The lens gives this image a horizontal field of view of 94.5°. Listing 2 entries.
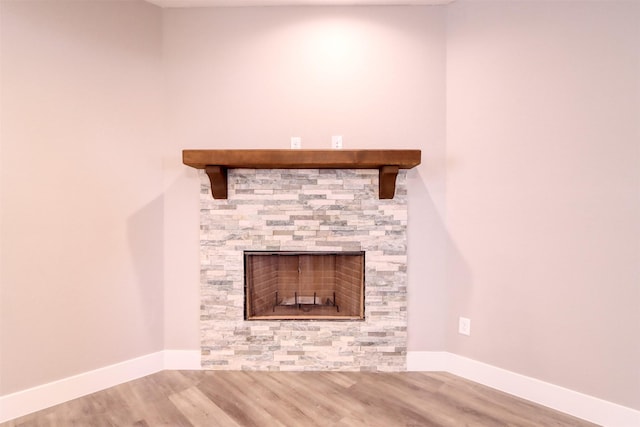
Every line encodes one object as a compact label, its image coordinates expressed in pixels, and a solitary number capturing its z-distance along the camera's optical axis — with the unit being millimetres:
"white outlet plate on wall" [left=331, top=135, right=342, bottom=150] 2023
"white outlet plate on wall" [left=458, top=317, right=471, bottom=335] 1955
